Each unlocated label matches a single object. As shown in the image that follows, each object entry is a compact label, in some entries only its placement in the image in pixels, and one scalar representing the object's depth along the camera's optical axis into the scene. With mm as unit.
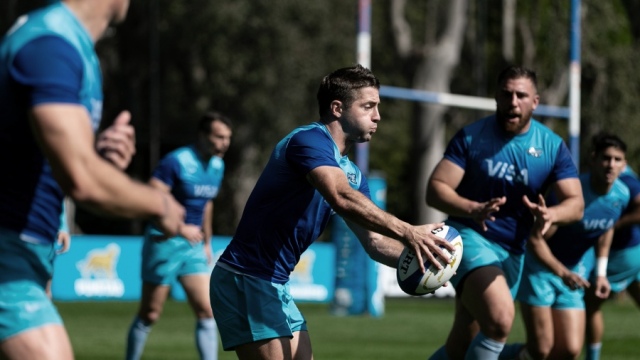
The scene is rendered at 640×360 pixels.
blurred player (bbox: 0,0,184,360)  8070
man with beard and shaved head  17156
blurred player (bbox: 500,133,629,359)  18453
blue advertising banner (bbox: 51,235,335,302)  49250
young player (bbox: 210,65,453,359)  12992
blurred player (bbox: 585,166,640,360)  22984
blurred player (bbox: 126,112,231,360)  22984
